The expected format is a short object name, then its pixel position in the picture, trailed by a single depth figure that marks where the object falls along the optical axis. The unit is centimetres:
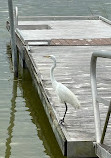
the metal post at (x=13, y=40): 2215
